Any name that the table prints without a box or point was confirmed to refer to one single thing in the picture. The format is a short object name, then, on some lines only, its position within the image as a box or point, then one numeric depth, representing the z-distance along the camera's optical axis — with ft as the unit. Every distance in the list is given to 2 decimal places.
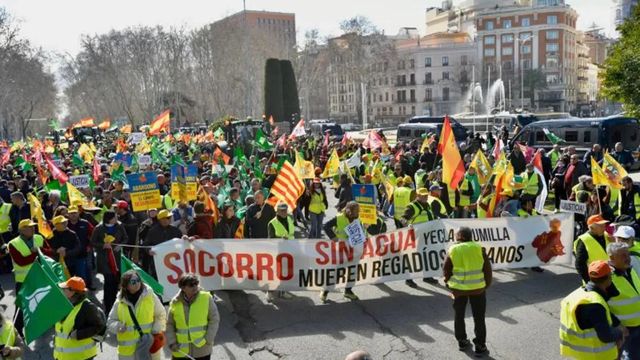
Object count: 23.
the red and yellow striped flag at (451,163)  36.42
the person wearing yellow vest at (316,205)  41.81
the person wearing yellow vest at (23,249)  26.66
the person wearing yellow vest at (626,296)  17.67
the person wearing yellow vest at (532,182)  41.27
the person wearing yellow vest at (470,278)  22.71
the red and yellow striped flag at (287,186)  34.55
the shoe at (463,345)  23.38
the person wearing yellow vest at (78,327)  18.39
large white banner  28.14
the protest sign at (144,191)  36.29
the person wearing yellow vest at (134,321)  18.69
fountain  279.08
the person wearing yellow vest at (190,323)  18.58
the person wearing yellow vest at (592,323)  16.26
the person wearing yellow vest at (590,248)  23.47
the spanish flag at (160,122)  77.58
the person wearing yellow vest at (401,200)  37.47
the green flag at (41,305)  18.43
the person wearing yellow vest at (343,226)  29.71
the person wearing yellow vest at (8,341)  16.52
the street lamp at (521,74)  290.03
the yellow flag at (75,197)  37.06
